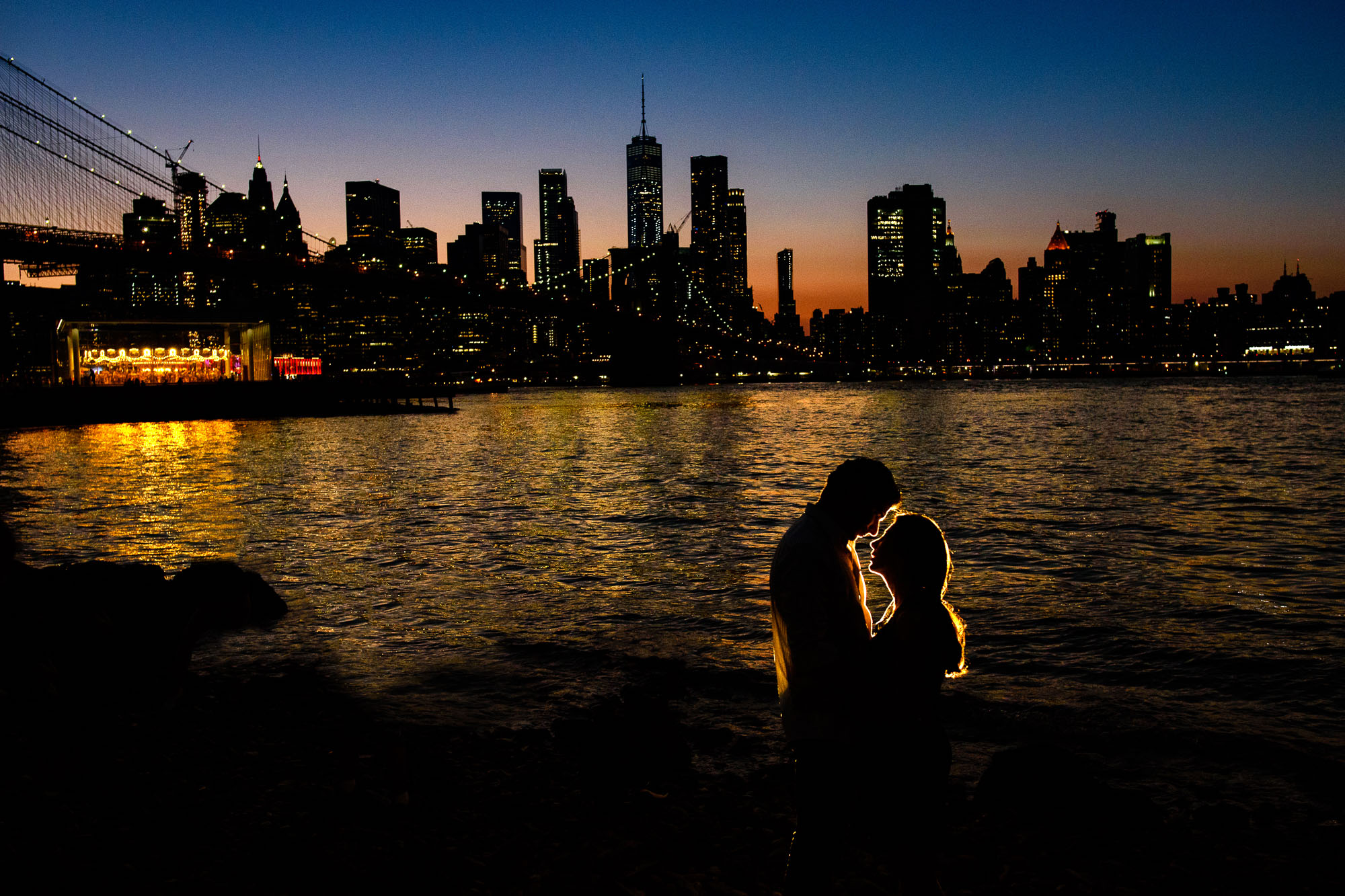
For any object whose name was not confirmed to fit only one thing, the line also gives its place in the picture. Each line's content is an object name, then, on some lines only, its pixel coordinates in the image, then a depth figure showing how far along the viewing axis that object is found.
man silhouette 3.15
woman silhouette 3.05
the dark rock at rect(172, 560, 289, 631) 9.27
